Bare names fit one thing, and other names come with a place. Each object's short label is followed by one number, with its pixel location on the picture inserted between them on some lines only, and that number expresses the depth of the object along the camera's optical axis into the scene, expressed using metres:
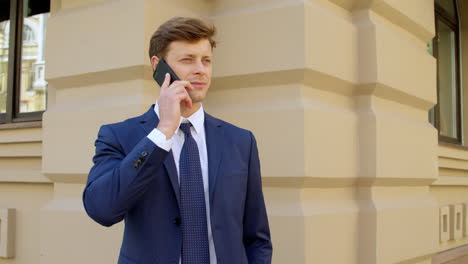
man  1.70
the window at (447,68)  6.29
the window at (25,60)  4.34
